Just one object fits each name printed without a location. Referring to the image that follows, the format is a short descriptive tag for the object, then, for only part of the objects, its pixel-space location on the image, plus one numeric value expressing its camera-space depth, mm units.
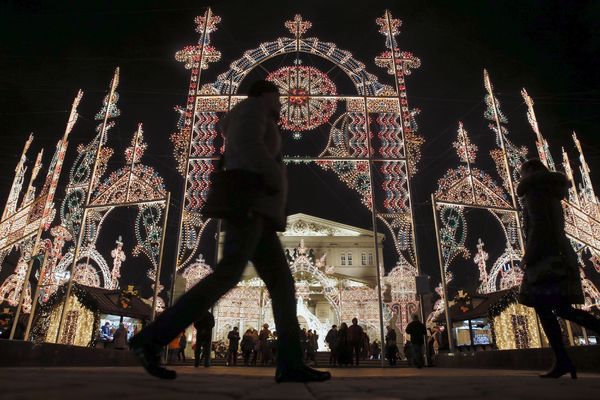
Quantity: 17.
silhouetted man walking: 2027
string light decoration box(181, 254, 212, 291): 11727
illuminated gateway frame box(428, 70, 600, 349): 10164
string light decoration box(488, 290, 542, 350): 12677
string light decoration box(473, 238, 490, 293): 22539
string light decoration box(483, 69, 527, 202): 10836
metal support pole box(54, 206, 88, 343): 9273
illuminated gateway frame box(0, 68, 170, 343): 10156
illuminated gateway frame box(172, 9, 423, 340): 10555
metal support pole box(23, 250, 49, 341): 8945
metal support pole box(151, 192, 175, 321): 9103
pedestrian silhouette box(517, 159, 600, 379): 2816
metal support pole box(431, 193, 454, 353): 9031
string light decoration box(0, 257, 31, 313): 13941
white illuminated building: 17172
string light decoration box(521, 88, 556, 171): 10762
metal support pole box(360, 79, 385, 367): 9289
